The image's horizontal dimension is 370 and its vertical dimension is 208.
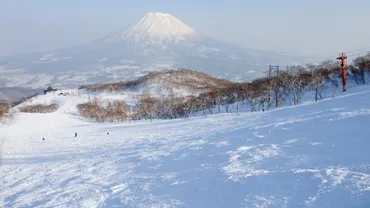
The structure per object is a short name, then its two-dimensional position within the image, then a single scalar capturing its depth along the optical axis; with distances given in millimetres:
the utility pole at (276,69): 39712
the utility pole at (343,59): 33438
